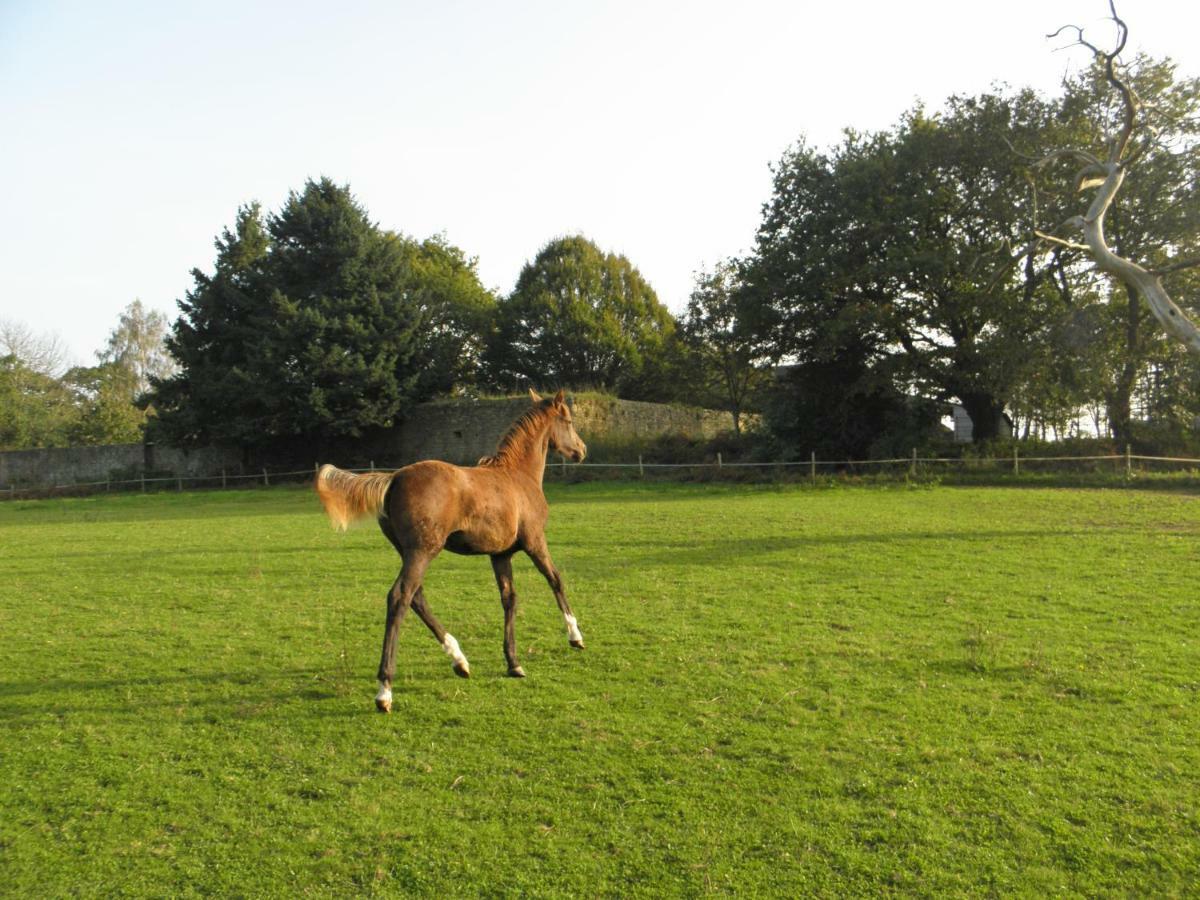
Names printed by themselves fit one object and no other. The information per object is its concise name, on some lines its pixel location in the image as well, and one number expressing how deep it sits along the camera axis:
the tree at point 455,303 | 49.38
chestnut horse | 6.03
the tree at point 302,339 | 35.47
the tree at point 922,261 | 25.66
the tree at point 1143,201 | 24.64
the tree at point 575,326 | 46.56
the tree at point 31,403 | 49.28
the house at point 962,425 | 48.45
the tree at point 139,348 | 59.25
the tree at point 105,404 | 49.56
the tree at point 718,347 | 37.53
